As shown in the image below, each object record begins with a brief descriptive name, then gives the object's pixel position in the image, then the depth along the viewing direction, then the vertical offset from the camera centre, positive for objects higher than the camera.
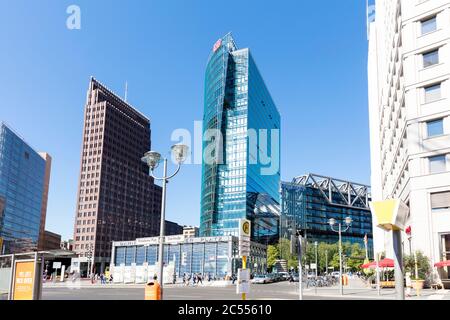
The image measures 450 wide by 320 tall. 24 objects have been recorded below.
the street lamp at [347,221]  41.57 +3.59
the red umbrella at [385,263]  44.81 -0.35
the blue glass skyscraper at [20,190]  153.38 +23.89
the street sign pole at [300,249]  20.35 +0.43
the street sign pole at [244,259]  14.04 -0.06
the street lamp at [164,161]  17.52 +4.10
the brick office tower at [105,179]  170.38 +31.09
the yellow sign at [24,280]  13.46 -0.78
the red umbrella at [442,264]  38.00 -0.31
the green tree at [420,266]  39.22 -0.52
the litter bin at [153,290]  16.14 -1.22
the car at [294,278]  78.18 -3.48
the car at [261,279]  68.56 -3.28
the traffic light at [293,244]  20.82 +0.64
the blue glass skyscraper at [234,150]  143.88 +35.97
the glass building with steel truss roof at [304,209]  196.88 +21.70
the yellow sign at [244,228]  14.31 +0.94
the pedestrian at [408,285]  30.46 -1.77
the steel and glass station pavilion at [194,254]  105.62 +0.73
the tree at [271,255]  129.65 +0.86
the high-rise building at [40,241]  195.70 +6.12
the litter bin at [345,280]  55.19 -2.63
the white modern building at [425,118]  41.81 +13.90
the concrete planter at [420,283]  36.42 -1.90
